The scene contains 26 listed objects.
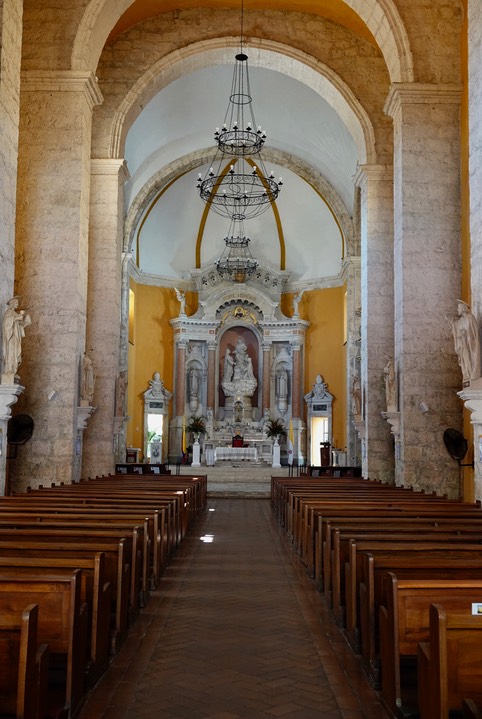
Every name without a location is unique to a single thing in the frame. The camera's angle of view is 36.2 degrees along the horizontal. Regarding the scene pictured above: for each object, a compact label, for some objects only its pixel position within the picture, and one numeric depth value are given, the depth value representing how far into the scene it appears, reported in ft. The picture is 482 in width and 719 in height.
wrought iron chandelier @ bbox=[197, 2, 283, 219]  55.25
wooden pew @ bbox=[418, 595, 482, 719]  8.36
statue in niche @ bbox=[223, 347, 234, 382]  84.79
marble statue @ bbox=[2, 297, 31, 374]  28.78
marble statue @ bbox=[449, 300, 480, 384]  27.50
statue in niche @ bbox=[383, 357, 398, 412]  38.65
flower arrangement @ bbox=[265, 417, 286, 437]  77.66
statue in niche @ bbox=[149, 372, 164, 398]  79.10
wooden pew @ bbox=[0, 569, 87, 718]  10.40
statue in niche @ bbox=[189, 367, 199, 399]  83.25
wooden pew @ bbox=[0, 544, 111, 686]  11.73
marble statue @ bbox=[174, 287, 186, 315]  81.30
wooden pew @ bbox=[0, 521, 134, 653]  14.11
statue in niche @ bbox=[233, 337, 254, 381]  84.38
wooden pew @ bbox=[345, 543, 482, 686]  12.17
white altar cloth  74.69
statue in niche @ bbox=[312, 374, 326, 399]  79.46
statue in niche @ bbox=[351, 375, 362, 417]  50.98
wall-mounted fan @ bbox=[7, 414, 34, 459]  35.19
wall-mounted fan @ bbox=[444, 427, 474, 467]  35.45
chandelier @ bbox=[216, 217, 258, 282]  74.59
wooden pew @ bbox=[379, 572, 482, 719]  10.39
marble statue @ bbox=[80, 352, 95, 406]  38.52
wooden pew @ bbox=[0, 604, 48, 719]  8.21
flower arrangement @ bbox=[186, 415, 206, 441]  78.23
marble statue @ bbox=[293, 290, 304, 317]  81.76
